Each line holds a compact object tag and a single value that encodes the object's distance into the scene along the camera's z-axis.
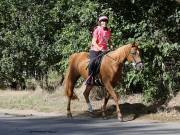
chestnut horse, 15.62
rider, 16.16
